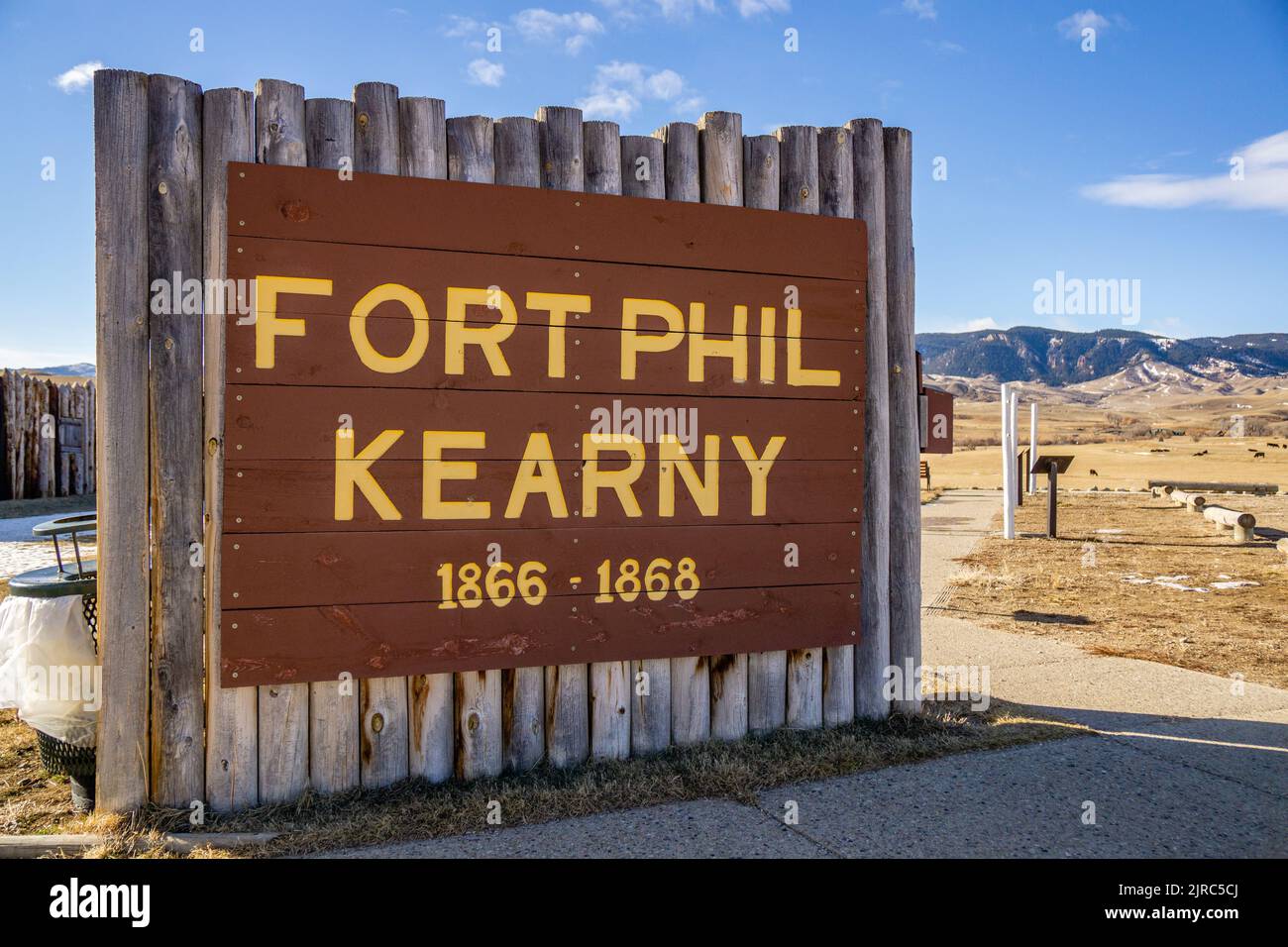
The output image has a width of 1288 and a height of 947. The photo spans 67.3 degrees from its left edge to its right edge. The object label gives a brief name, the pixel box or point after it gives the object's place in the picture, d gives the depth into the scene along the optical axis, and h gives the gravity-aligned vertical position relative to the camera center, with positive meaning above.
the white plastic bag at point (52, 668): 4.01 -0.83
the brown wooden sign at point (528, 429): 3.95 +0.17
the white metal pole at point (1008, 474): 13.27 -0.16
